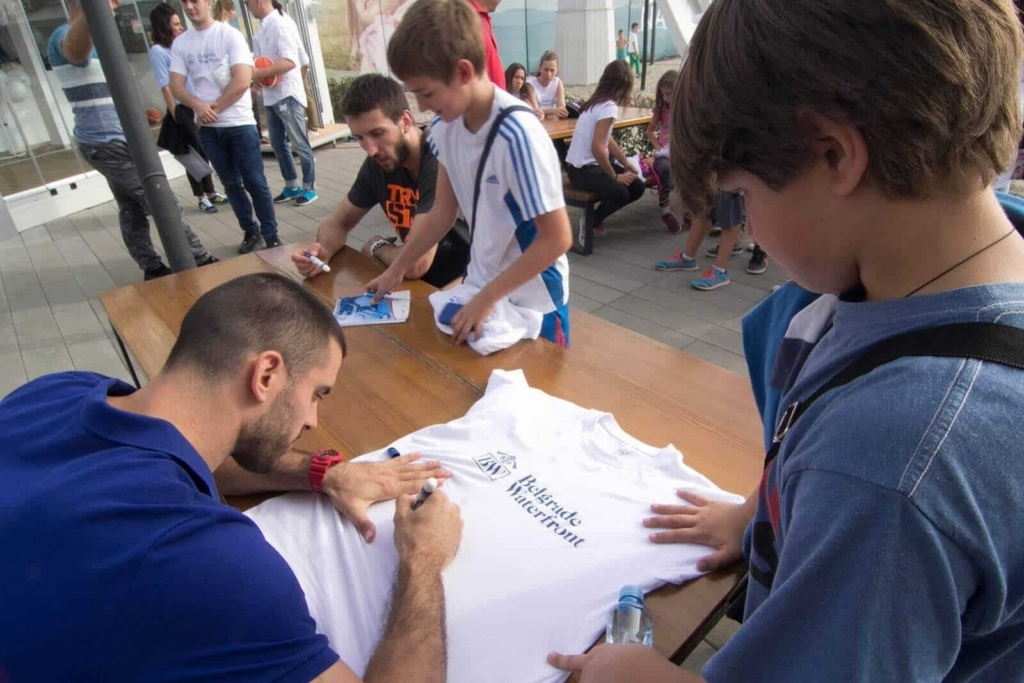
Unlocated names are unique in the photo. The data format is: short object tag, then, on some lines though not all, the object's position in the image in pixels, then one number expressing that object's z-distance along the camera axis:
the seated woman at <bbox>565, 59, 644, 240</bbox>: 4.96
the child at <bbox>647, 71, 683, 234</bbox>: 5.04
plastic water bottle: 0.96
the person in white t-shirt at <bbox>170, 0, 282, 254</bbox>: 4.56
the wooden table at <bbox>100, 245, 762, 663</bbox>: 1.28
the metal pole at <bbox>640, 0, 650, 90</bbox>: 10.13
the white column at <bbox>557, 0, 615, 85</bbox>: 10.88
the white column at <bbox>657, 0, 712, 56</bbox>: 8.28
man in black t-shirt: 2.46
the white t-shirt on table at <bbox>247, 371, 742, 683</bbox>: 0.98
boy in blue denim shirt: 0.48
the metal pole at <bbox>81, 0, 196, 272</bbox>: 2.55
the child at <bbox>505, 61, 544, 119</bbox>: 6.73
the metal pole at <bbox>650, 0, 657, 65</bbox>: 11.45
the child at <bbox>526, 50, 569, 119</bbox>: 6.95
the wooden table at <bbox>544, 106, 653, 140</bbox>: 5.68
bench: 4.91
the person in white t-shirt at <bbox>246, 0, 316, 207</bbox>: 5.60
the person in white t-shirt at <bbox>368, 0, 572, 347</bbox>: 1.72
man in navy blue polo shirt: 0.75
